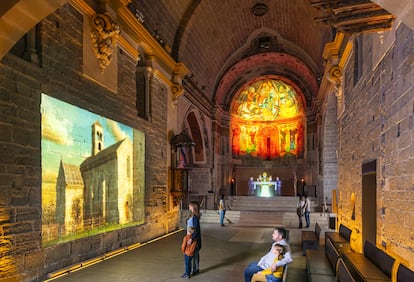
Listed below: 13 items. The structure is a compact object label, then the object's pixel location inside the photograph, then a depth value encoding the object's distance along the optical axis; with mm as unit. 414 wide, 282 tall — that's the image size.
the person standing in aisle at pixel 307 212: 13578
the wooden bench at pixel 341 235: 7395
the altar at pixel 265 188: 21944
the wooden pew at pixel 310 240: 7754
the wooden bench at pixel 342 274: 3760
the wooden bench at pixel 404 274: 3340
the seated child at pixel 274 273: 4398
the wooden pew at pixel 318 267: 5273
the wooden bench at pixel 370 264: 4215
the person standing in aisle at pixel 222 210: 14617
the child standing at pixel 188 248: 6039
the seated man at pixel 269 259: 4551
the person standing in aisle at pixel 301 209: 13498
